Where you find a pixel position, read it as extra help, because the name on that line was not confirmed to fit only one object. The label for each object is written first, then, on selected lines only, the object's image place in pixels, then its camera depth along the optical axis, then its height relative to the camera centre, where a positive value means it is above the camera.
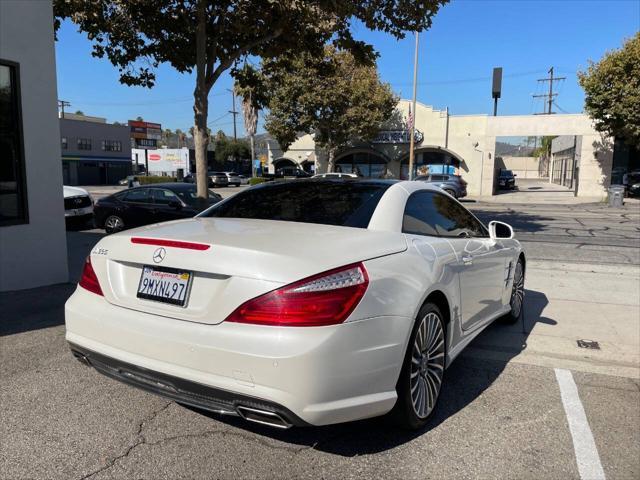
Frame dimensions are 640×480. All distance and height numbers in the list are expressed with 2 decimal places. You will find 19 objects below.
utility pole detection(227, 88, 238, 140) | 76.18 +7.91
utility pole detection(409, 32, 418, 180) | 30.23 +5.36
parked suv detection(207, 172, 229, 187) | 47.05 -0.86
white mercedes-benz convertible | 2.48 -0.75
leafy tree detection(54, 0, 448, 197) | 8.59 +2.63
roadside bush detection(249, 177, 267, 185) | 42.70 -0.73
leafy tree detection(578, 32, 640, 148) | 27.14 +4.61
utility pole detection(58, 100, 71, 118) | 77.46 +10.29
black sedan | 12.43 -0.90
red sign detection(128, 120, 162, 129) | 65.34 +5.87
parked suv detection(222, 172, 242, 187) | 49.12 -0.78
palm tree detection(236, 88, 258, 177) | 48.86 +4.78
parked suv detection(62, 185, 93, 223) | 13.51 -0.97
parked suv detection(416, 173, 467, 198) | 27.48 -0.44
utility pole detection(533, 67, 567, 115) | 73.50 +12.38
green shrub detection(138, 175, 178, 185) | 49.45 -0.92
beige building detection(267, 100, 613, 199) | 33.53 +1.92
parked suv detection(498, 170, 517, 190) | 43.44 -0.52
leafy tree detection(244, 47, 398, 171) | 33.28 +4.50
